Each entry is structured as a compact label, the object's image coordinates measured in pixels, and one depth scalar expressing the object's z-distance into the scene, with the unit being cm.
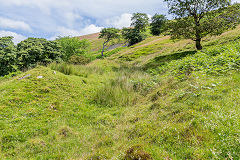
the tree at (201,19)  1521
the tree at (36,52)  1844
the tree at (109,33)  5531
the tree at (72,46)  2786
